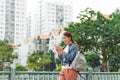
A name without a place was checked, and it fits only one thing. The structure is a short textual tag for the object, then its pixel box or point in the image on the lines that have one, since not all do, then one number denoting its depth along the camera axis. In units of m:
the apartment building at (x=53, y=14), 125.00
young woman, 5.84
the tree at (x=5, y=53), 49.97
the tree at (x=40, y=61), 58.97
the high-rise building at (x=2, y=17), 112.75
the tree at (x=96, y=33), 26.14
